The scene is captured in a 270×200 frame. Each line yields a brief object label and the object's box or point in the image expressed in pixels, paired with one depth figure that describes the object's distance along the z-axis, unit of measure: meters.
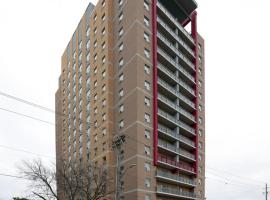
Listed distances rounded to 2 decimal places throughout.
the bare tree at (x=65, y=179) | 45.84
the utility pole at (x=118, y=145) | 34.03
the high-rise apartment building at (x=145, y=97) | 53.72
